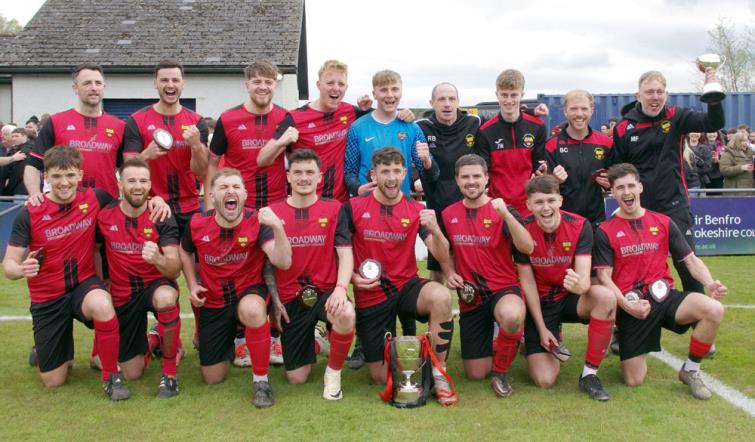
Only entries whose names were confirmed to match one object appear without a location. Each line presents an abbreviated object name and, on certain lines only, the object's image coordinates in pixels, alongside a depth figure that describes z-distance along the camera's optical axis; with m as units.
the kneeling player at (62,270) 4.65
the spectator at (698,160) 11.55
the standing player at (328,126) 5.36
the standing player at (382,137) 5.32
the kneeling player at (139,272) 4.74
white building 18.19
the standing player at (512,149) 5.59
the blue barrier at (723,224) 11.04
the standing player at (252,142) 5.36
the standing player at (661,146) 5.48
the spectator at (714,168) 12.79
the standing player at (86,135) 5.25
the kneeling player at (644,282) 4.59
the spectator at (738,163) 12.22
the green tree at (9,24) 52.50
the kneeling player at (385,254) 4.77
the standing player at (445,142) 5.50
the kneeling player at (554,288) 4.63
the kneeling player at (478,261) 4.84
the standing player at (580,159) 5.55
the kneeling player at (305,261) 4.80
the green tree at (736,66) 25.98
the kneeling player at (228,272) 4.57
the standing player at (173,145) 5.38
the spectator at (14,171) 10.90
